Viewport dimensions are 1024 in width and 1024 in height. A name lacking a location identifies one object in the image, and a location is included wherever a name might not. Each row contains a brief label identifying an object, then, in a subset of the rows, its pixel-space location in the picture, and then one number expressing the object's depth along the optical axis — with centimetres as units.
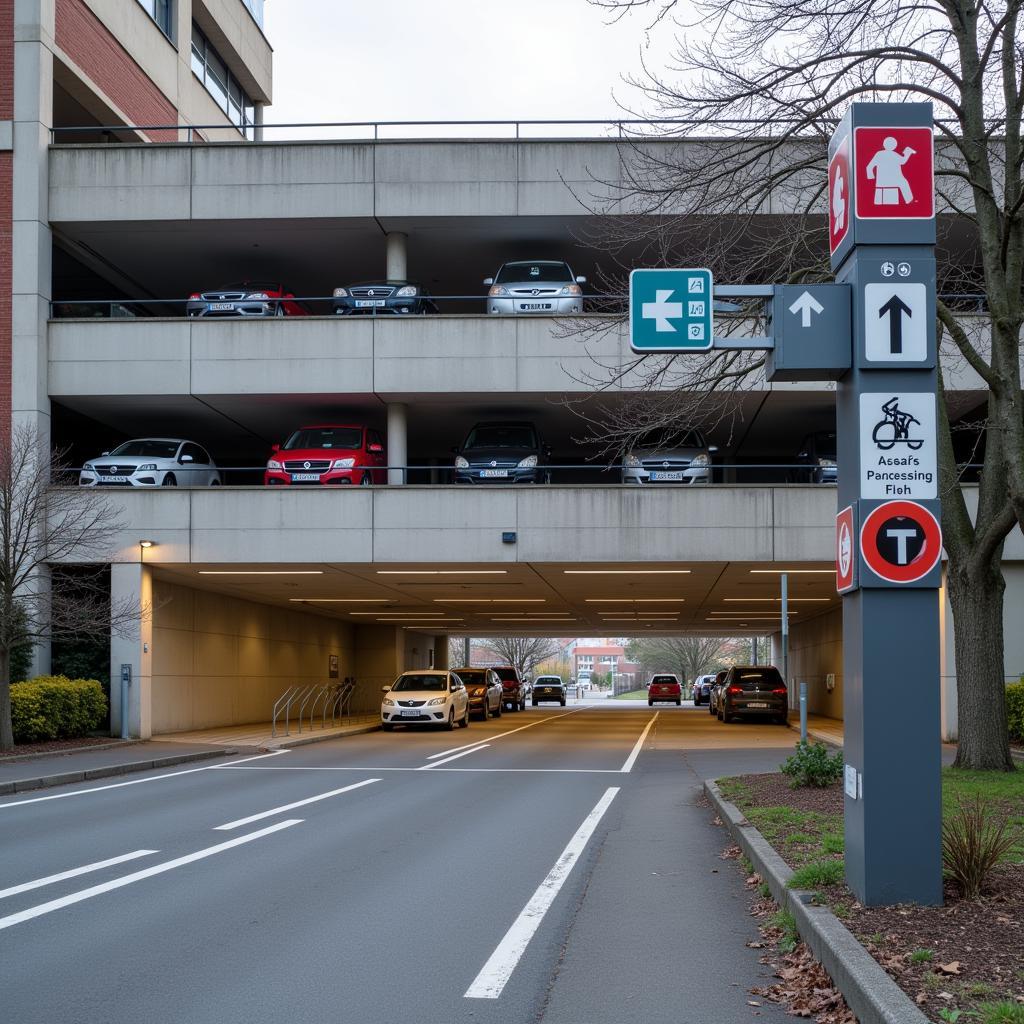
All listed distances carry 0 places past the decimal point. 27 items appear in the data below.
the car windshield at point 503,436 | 2734
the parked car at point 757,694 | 3525
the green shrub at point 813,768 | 1362
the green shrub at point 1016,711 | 2202
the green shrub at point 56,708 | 2211
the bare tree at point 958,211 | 1286
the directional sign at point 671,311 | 877
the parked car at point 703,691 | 6021
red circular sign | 736
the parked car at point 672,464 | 2614
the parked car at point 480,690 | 3756
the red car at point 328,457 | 2675
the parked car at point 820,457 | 2627
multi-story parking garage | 2605
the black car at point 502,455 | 2650
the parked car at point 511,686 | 4812
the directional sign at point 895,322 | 764
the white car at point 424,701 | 3059
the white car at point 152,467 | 2653
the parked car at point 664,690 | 6550
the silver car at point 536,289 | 2705
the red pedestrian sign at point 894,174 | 761
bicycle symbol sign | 751
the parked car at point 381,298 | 2759
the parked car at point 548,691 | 6344
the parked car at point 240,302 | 2788
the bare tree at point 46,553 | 2095
